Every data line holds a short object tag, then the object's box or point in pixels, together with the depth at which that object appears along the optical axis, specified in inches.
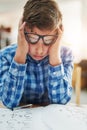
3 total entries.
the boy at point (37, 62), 37.8
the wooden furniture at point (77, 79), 51.1
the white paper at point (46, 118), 31.8
